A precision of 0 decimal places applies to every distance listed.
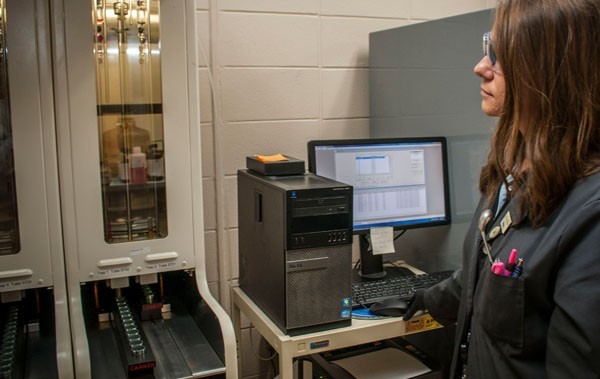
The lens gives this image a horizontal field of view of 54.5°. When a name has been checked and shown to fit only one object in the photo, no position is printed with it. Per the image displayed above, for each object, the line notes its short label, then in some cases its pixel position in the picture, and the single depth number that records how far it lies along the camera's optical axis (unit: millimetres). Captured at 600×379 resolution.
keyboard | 1925
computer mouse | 1844
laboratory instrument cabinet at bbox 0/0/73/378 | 1438
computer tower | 1638
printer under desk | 1902
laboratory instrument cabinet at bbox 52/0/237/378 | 1510
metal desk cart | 1677
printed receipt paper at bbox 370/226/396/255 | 2119
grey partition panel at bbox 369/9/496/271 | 1984
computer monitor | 2082
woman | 1024
